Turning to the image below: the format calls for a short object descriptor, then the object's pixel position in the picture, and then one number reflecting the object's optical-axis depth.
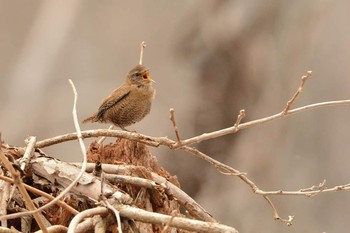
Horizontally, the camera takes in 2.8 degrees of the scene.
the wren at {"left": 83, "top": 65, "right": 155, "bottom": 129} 7.57
